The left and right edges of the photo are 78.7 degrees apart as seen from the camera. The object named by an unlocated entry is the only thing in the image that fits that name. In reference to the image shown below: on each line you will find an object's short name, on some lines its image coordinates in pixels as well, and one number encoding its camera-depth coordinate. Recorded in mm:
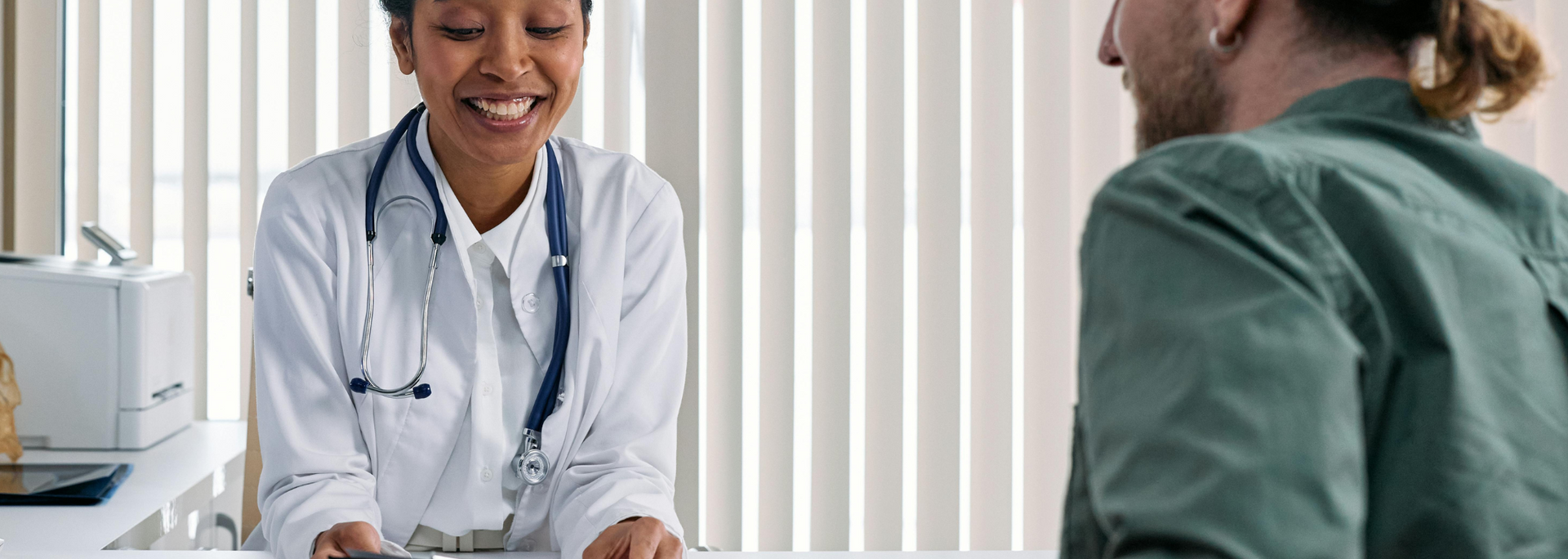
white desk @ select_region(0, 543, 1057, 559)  1127
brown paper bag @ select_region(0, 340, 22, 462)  1686
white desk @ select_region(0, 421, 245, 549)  1345
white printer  1827
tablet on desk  1510
